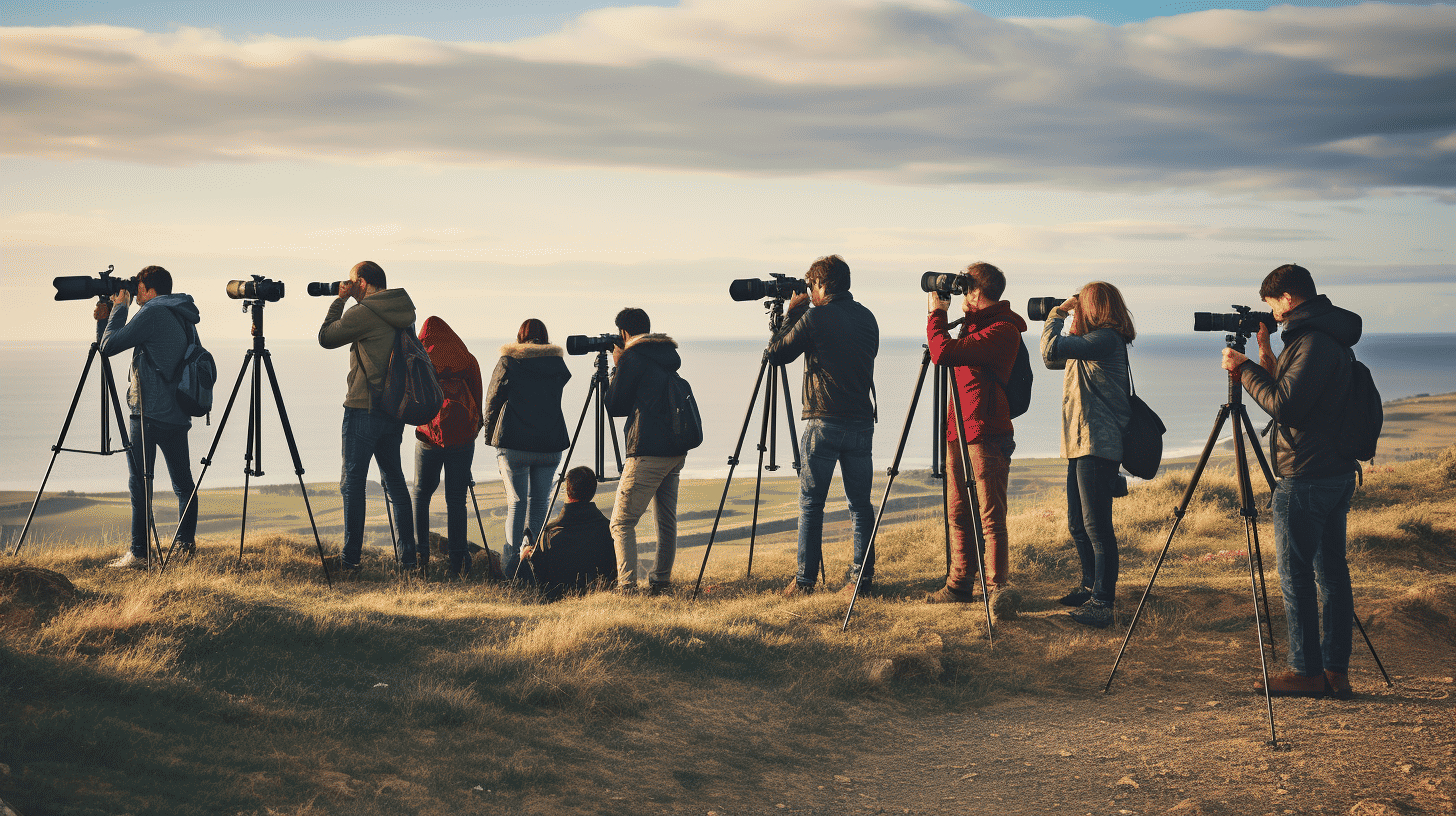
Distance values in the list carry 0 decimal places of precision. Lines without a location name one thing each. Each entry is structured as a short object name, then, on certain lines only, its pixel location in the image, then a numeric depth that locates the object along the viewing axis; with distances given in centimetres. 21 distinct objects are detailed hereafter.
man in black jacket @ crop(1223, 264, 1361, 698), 475
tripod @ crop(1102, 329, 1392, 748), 499
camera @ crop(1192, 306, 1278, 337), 506
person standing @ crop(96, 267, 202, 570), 714
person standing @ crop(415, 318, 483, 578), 771
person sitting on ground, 716
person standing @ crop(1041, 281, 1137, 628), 613
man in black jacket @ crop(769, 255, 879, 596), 689
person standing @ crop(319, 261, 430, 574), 713
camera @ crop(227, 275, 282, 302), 706
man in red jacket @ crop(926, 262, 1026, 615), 634
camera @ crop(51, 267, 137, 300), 721
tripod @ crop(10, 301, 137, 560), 729
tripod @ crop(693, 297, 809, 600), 717
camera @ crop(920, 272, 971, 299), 612
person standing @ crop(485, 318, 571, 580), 772
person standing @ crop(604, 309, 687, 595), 714
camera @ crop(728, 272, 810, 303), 704
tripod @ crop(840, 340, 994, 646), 616
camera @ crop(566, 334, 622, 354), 739
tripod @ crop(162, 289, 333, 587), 690
